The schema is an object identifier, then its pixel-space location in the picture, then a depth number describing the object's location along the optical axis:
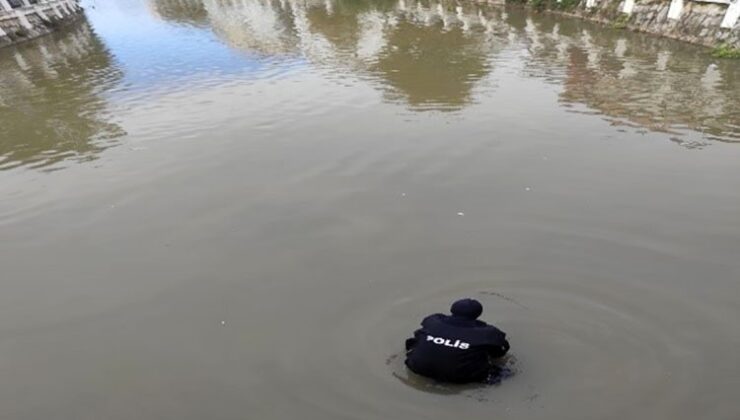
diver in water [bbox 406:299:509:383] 4.83
